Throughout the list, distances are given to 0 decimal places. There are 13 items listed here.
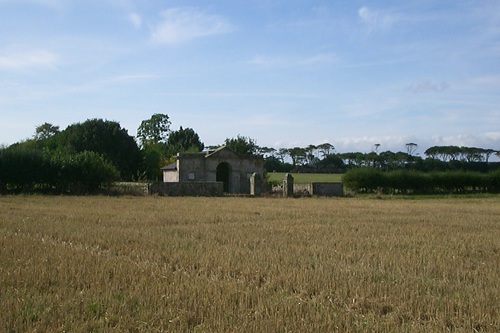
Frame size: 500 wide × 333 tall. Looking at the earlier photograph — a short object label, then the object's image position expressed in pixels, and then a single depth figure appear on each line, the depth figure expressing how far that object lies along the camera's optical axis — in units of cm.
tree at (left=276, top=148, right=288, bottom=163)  14900
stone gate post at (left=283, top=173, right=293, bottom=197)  5069
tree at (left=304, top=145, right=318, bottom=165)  14056
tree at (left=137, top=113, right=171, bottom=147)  11706
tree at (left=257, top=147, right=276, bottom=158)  14452
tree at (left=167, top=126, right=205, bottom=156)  11006
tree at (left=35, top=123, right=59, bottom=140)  10713
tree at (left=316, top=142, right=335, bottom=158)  14738
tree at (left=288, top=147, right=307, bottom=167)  14160
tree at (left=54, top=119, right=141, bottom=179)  7338
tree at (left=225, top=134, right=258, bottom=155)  7475
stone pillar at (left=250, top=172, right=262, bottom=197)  5137
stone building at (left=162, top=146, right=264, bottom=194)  5538
